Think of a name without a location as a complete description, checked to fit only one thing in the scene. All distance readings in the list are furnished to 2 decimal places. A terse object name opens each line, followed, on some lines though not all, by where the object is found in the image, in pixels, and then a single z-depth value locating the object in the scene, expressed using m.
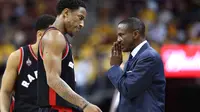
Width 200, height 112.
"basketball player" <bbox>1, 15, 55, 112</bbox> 12.35
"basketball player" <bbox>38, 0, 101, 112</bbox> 10.18
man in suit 10.41
